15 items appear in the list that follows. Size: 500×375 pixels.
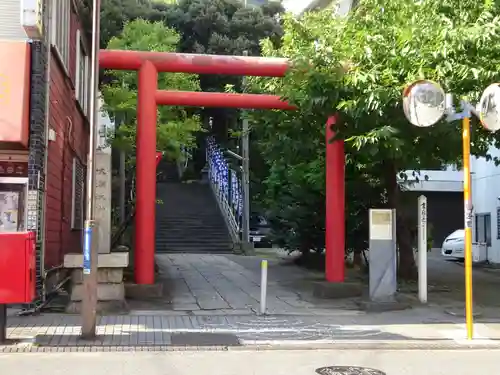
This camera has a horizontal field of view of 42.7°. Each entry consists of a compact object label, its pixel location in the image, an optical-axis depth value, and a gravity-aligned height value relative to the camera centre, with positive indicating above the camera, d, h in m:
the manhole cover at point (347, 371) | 7.45 -1.86
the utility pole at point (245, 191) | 24.33 +0.86
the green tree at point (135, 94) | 18.92 +3.54
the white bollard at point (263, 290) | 11.86 -1.43
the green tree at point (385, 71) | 11.15 +2.62
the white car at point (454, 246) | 24.59 -1.26
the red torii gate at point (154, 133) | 13.38 +1.71
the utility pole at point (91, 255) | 8.94 -0.60
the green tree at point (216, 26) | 31.69 +9.57
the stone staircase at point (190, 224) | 24.27 -0.47
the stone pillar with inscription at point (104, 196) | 12.13 +0.31
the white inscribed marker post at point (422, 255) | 13.12 -0.84
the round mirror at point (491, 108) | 9.77 +1.64
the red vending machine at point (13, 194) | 11.47 +0.32
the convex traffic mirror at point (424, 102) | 9.70 +1.70
